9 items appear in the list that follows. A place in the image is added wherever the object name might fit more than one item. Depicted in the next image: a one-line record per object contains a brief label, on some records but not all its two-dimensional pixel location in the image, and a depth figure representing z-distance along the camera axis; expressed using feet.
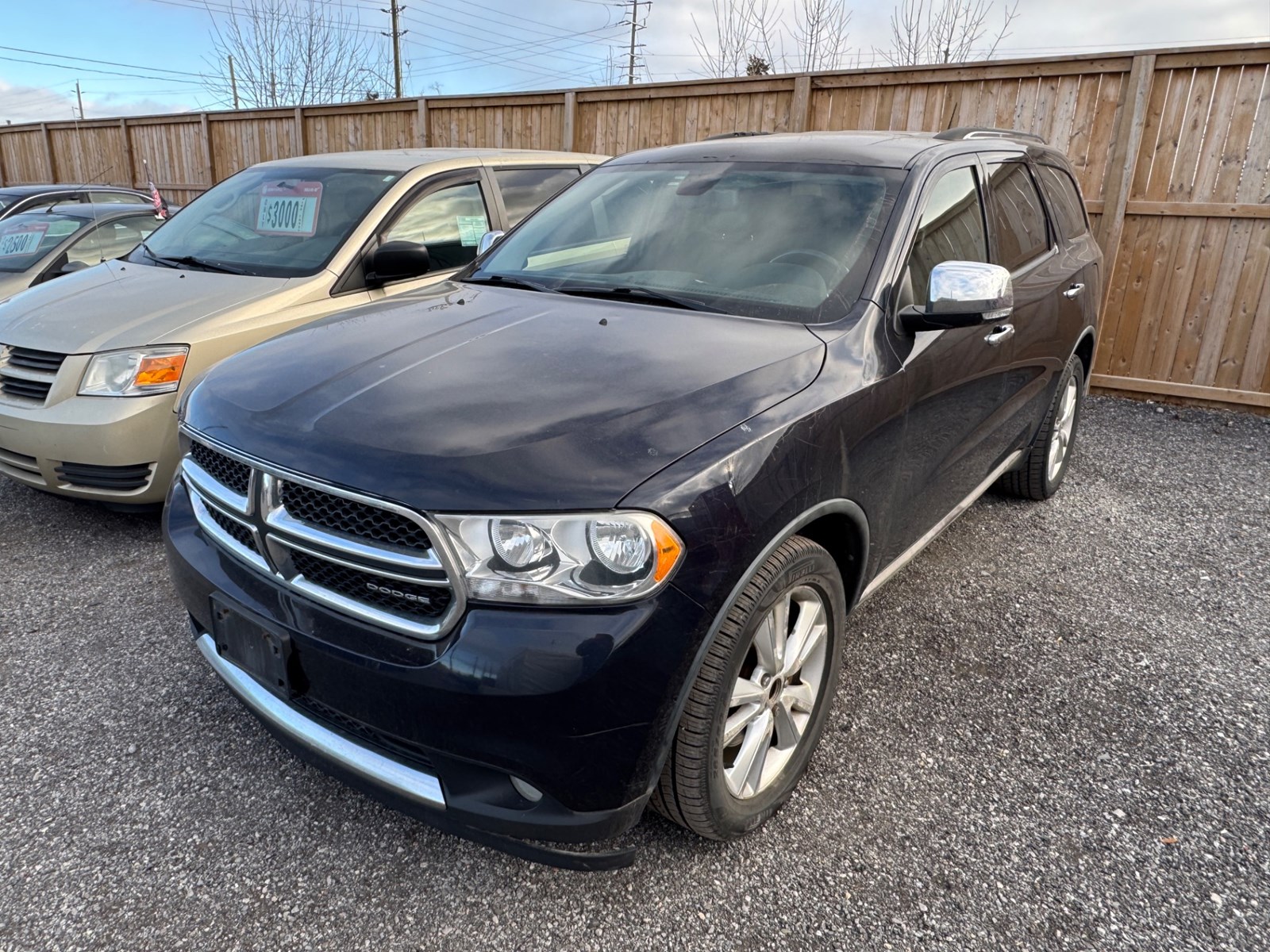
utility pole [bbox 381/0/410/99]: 104.01
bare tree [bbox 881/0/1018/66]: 37.67
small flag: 24.44
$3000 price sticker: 15.57
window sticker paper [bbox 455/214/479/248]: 16.93
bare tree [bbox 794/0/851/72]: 38.78
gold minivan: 12.41
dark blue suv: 5.76
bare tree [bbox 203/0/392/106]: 64.90
